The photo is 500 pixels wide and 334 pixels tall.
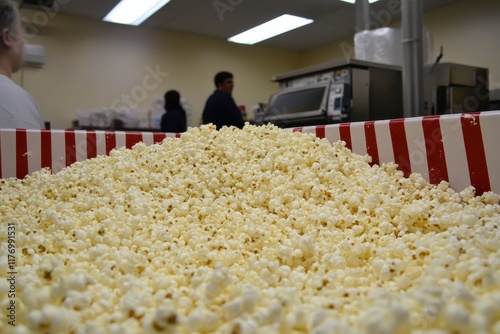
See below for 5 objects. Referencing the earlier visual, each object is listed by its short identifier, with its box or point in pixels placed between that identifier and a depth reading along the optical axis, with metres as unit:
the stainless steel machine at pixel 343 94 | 3.23
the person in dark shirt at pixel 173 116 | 4.45
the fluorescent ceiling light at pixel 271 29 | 5.79
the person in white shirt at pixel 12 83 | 1.96
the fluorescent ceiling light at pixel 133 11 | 5.03
